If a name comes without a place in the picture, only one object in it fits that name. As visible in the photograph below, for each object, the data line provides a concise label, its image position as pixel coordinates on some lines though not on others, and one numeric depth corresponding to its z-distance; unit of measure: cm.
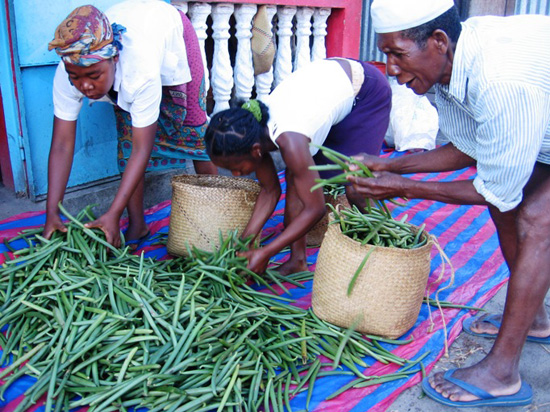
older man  180
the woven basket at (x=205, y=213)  295
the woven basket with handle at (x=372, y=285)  235
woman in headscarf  249
